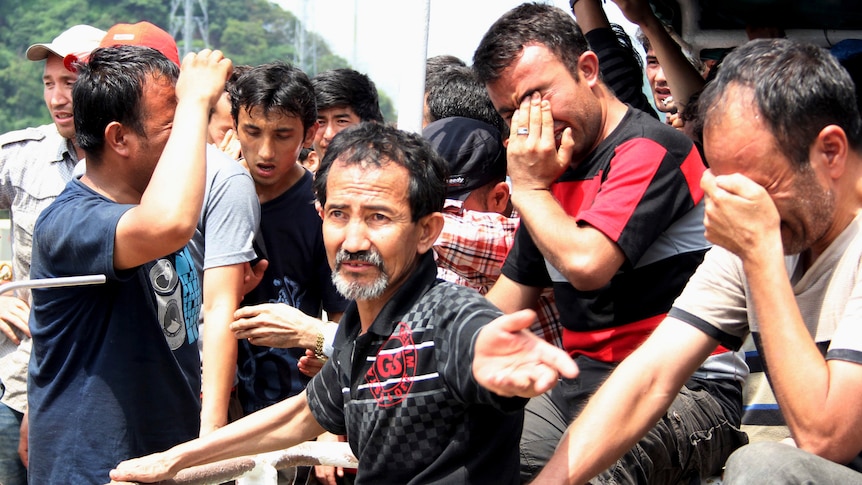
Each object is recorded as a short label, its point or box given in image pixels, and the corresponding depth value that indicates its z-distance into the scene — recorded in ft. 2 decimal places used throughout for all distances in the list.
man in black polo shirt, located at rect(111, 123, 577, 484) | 7.32
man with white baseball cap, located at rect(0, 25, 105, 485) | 12.83
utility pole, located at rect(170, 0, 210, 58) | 182.80
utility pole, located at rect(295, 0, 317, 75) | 195.83
